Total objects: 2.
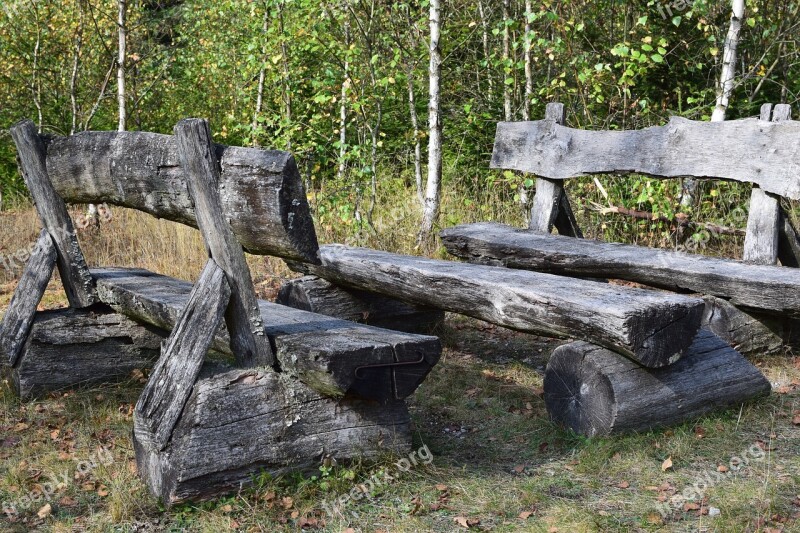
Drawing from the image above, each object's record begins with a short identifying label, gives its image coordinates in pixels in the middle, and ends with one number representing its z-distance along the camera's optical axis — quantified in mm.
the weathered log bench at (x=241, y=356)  3250
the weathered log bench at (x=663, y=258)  4070
